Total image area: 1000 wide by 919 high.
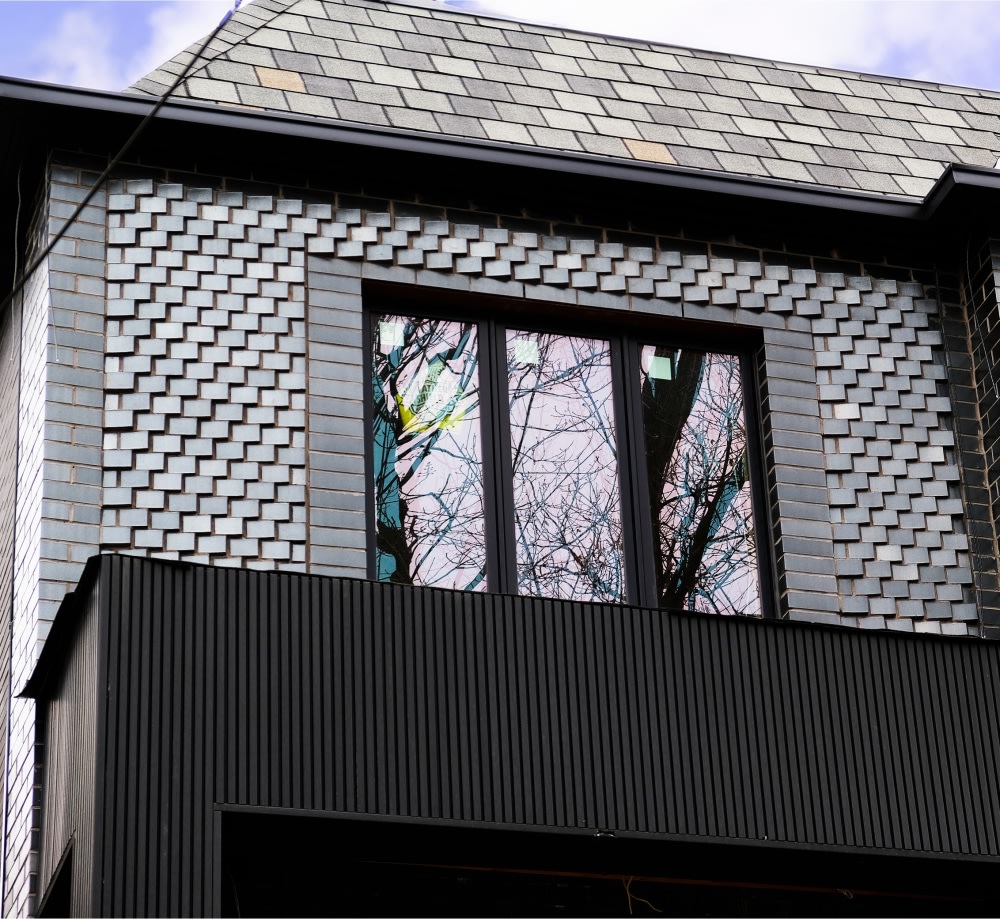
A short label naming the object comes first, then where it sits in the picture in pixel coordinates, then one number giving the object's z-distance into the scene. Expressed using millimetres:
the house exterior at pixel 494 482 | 8344
